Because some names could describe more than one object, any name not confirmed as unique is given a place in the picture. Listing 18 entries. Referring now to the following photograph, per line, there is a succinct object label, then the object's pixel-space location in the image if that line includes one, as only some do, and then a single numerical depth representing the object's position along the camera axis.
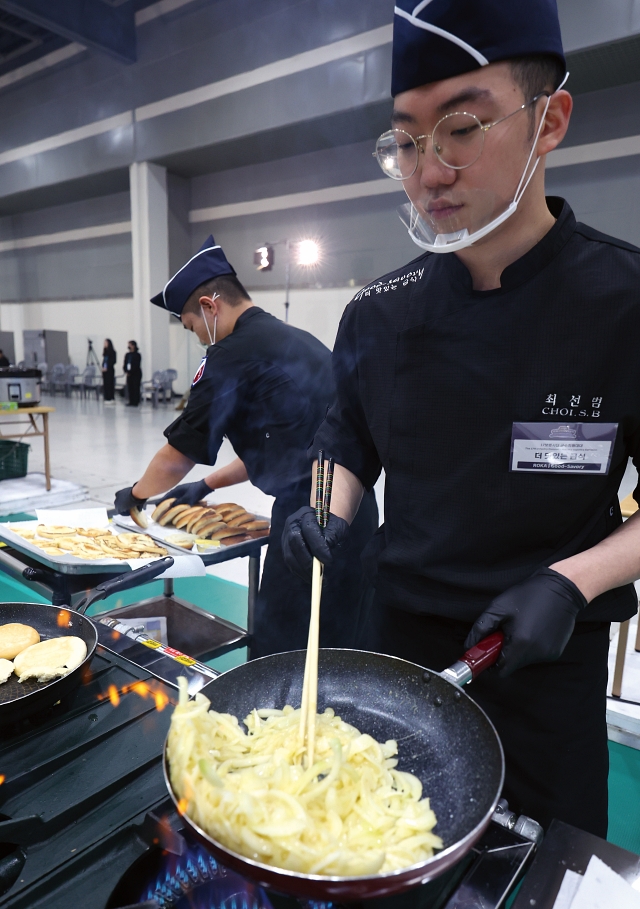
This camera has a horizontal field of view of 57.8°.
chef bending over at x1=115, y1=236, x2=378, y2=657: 2.11
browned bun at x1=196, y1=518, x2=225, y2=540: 2.11
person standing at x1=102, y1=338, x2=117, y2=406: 13.16
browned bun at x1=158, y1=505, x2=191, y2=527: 2.25
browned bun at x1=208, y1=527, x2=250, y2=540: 2.10
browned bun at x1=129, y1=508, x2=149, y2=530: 2.20
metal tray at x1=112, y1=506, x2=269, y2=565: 1.97
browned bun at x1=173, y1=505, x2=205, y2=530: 2.22
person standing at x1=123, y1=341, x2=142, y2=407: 12.13
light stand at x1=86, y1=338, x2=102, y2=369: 14.98
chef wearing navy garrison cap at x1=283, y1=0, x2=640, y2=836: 0.88
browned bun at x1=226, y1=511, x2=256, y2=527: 2.27
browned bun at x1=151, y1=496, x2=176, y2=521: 2.29
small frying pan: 0.87
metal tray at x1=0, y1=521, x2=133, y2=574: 1.72
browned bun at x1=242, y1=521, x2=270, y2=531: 2.23
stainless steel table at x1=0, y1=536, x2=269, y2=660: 1.74
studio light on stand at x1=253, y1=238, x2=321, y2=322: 11.09
